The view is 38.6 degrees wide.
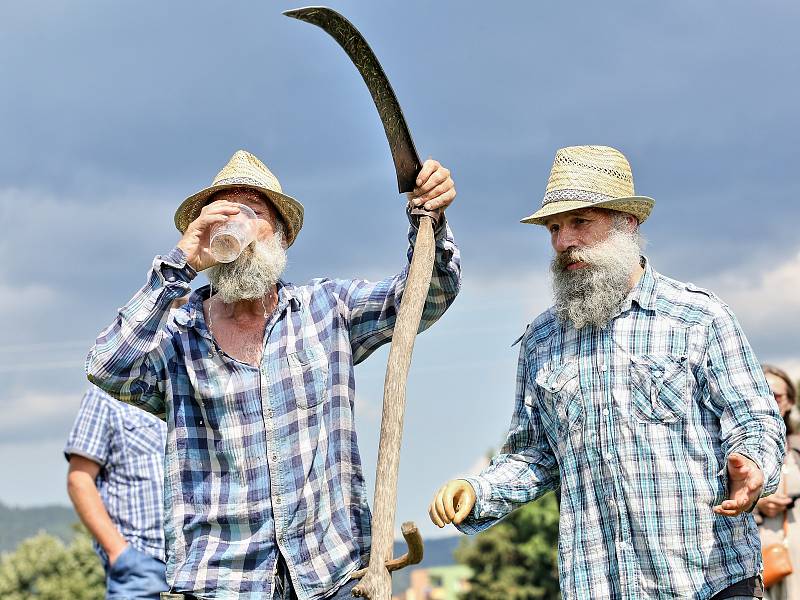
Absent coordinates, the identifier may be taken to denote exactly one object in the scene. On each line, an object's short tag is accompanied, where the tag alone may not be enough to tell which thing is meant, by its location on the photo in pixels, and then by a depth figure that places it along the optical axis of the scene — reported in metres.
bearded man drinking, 4.62
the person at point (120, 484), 7.78
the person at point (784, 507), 7.75
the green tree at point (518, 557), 47.22
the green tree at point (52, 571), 57.56
